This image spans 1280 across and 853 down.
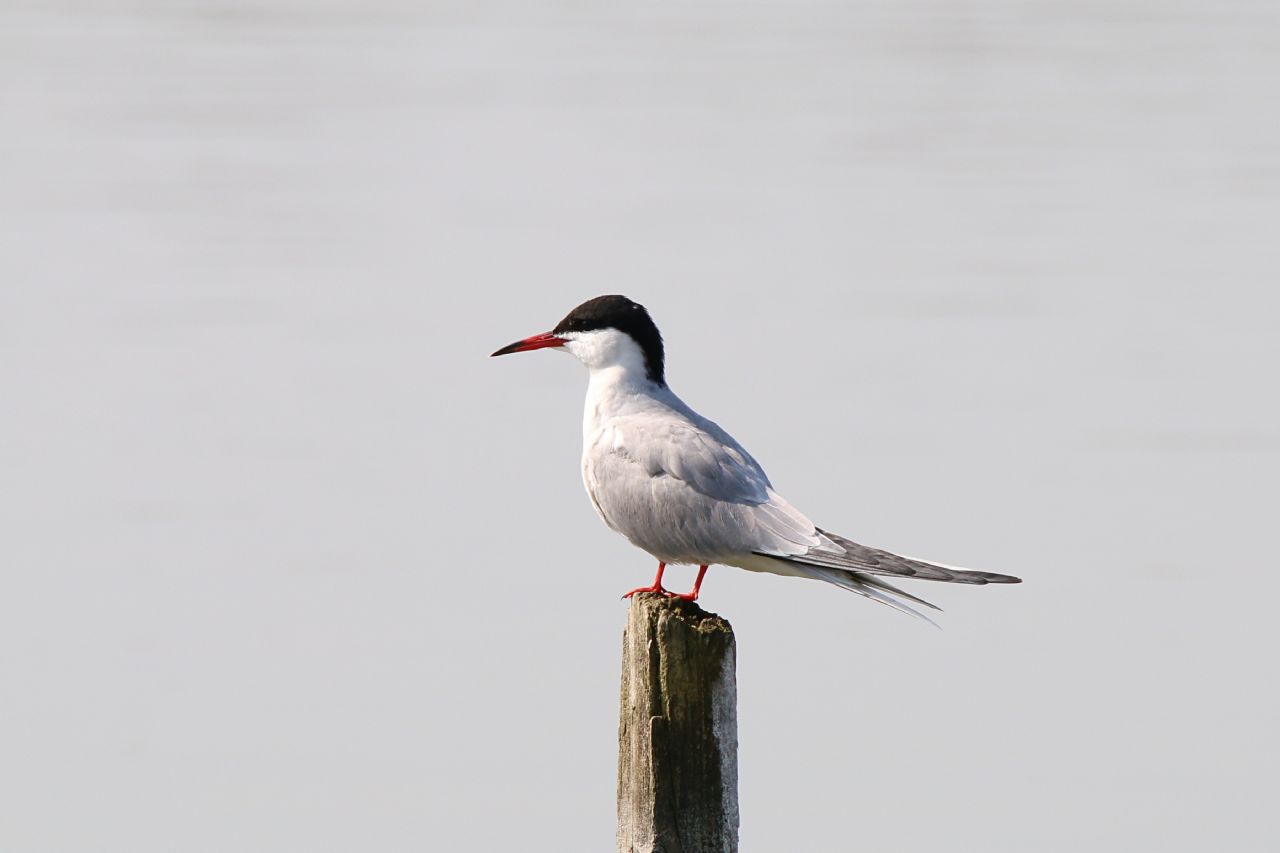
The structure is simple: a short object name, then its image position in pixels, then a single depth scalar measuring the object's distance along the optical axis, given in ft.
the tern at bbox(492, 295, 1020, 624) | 32.50
